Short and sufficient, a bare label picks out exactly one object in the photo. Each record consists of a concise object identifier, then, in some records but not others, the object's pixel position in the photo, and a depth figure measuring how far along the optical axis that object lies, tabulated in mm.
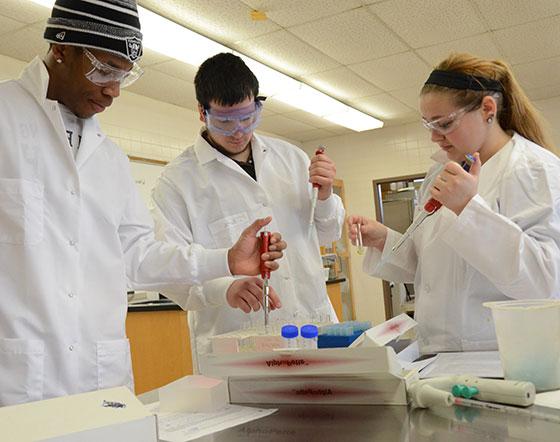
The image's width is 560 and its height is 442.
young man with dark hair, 1698
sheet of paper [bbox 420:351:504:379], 1037
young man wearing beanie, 1293
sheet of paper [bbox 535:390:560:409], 841
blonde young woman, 1202
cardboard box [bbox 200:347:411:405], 938
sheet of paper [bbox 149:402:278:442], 891
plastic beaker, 917
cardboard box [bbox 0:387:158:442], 673
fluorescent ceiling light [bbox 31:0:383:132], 3307
